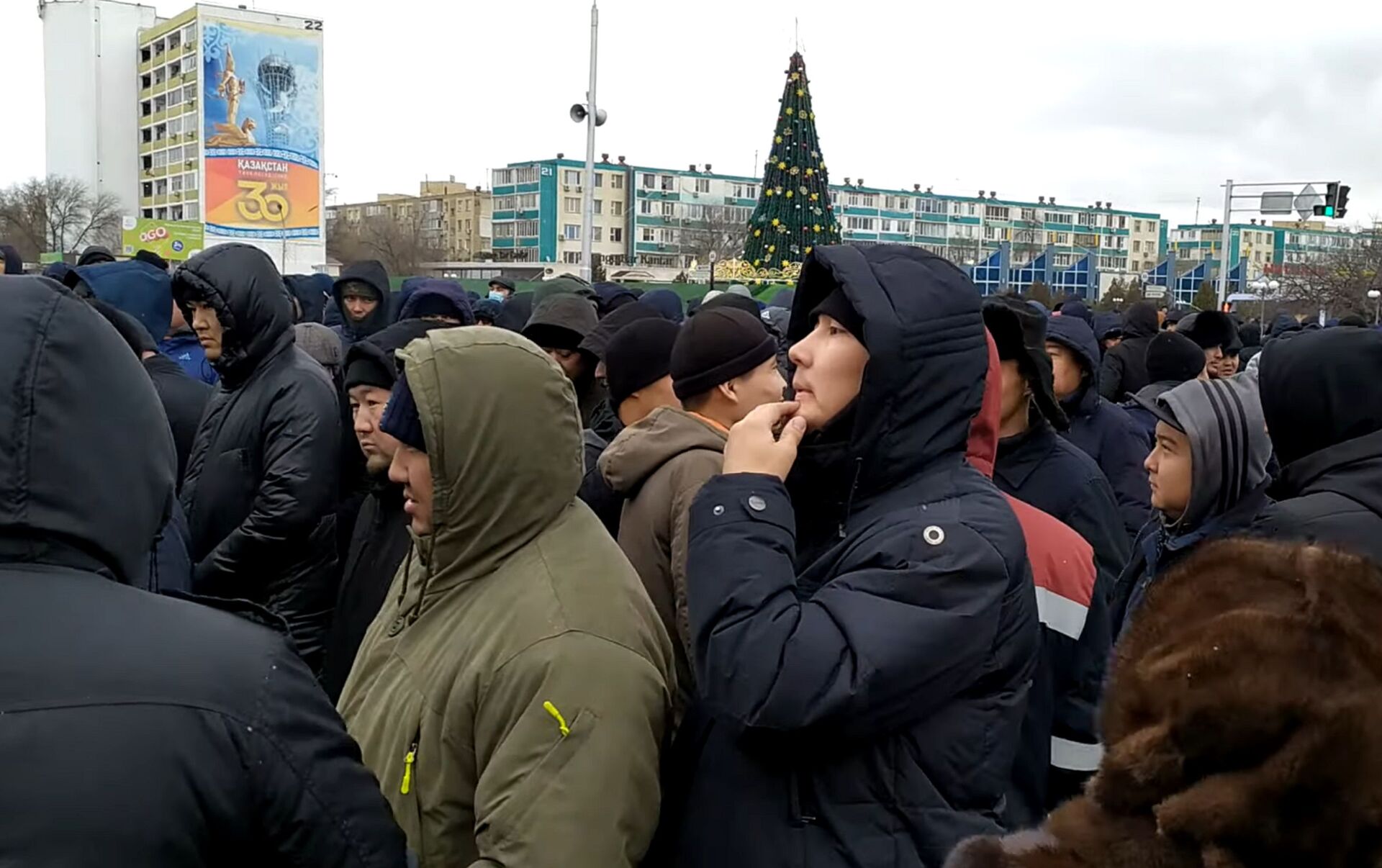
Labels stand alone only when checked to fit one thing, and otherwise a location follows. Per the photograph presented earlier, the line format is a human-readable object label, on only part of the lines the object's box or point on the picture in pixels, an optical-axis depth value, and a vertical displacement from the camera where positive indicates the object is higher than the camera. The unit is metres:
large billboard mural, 71.38 +9.42
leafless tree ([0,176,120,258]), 56.53 +2.63
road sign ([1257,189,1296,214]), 28.75 +2.57
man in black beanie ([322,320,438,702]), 3.46 -0.91
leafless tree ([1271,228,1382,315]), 33.16 +0.77
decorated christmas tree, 23.78 +2.06
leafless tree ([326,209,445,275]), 77.06 +2.55
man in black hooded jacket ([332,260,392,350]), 7.45 -0.15
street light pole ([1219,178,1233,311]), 28.48 +1.67
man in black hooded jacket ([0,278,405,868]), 1.25 -0.48
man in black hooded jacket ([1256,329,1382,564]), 2.62 -0.35
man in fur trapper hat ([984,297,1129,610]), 3.85 -0.58
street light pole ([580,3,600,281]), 16.98 +1.65
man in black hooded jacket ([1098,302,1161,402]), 8.38 -0.56
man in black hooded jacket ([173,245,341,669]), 4.07 -0.73
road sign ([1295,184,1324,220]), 27.62 +2.54
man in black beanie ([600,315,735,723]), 2.91 -0.50
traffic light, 26.41 +2.39
